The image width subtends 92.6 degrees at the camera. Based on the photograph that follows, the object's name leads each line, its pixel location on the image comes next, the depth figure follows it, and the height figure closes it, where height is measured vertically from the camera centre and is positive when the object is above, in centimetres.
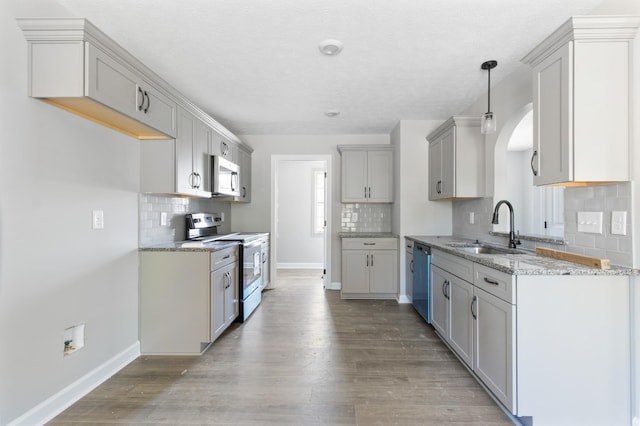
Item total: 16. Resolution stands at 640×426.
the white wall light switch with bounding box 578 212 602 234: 181 -4
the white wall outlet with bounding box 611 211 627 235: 166 -4
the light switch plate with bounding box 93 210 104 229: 210 -4
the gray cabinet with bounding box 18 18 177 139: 164 +82
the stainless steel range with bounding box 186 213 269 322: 333 -43
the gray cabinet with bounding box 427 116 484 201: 323 +61
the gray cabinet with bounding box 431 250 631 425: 162 -72
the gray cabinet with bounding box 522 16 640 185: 164 +62
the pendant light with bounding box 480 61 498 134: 241 +73
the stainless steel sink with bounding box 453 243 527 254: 260 -31
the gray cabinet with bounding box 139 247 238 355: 257 -73
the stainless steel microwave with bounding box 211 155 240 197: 336 +43
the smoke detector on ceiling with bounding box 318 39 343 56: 218 +123
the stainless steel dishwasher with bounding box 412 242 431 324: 311 -71
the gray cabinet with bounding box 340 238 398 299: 416 -73
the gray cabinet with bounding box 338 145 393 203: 445 +59
